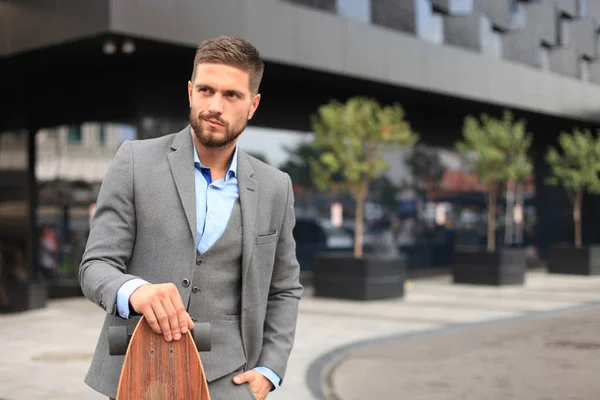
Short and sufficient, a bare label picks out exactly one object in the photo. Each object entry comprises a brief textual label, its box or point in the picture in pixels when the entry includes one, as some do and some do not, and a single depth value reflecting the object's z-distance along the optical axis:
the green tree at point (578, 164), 22.81
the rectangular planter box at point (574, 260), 22.56
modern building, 13.77
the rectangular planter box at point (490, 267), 18.86
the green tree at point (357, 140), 15.42
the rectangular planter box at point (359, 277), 15.38
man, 2.28
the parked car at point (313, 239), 18.83
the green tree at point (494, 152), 18.98
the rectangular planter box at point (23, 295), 13.81
